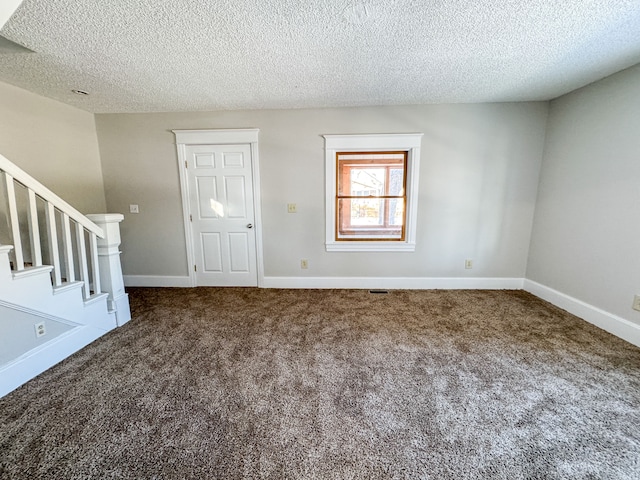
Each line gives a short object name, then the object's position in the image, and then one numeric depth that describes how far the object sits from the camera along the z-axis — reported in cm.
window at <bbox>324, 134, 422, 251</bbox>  319
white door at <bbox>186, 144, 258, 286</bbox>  333
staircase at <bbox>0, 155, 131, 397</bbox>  164
